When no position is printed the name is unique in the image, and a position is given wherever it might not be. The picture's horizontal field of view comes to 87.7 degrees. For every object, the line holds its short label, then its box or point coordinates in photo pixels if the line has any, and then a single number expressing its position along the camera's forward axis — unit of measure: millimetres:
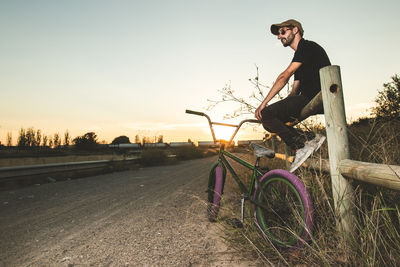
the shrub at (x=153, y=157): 12825
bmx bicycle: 1689
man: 2115
